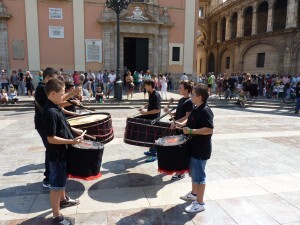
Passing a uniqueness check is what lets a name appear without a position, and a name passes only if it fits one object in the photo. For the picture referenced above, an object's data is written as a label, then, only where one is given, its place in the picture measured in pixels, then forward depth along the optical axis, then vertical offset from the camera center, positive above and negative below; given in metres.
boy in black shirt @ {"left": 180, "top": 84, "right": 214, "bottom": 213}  3.41 -0.82
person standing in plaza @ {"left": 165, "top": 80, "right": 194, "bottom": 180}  4.56 -0.46
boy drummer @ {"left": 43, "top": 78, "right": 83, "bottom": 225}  3.00 -0.76
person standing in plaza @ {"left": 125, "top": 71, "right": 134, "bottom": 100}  15.32 -0.46
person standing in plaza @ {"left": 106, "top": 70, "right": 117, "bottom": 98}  17.05 -0.30
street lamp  13.46 +3.62
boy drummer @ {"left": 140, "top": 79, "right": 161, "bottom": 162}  5.34 -0.56
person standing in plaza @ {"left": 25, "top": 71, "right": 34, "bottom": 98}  15.28 -0.57
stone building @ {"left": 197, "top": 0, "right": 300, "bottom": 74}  26.95 +4.90
